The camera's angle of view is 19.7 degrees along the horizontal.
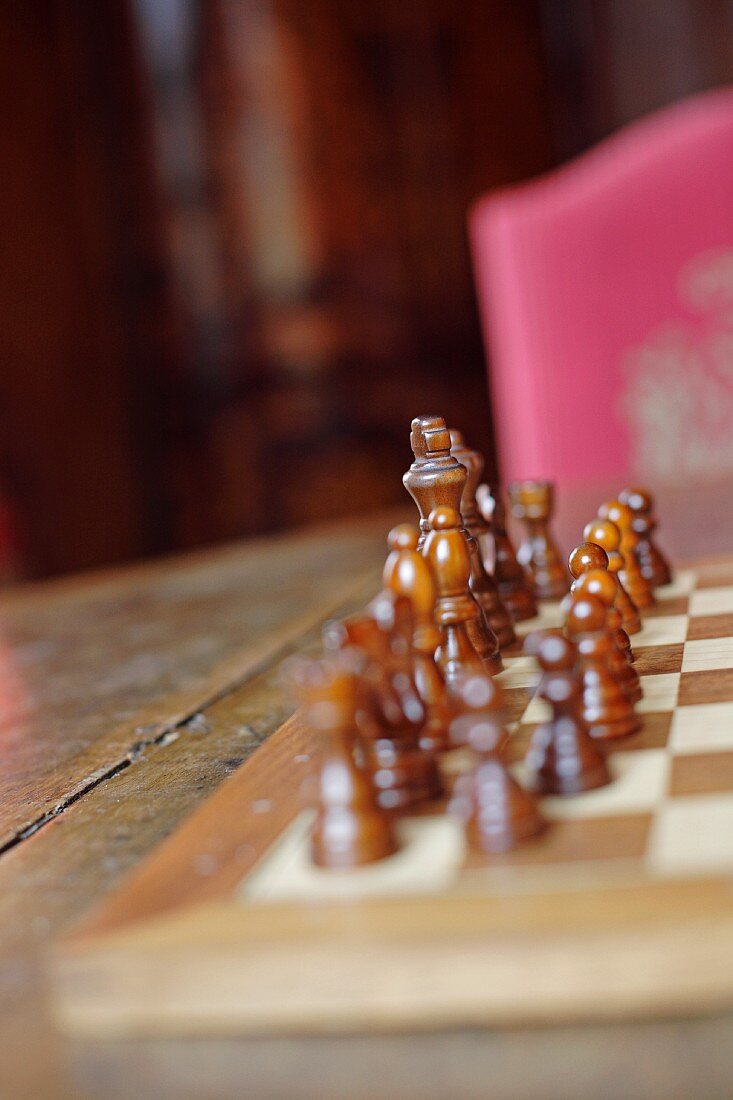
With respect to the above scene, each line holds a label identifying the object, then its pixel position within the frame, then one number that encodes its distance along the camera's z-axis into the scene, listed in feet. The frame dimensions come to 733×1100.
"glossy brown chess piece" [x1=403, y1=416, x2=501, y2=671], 1.80
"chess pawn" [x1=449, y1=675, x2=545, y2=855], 1.34
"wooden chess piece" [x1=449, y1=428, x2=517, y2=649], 1.93
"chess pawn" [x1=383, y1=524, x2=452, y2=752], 1.58
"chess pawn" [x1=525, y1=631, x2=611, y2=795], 1.42
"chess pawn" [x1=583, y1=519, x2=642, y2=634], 1.88
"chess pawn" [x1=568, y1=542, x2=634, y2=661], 1.77
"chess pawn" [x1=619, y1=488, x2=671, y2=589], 2.15
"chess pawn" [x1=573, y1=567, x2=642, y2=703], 1.62
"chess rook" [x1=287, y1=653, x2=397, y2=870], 1.35
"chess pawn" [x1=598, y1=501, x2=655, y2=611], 2.05
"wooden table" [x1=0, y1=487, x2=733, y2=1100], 1.21
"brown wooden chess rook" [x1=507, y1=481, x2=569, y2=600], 2.19
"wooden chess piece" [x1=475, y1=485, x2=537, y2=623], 2.08
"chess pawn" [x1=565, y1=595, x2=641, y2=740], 1.54
